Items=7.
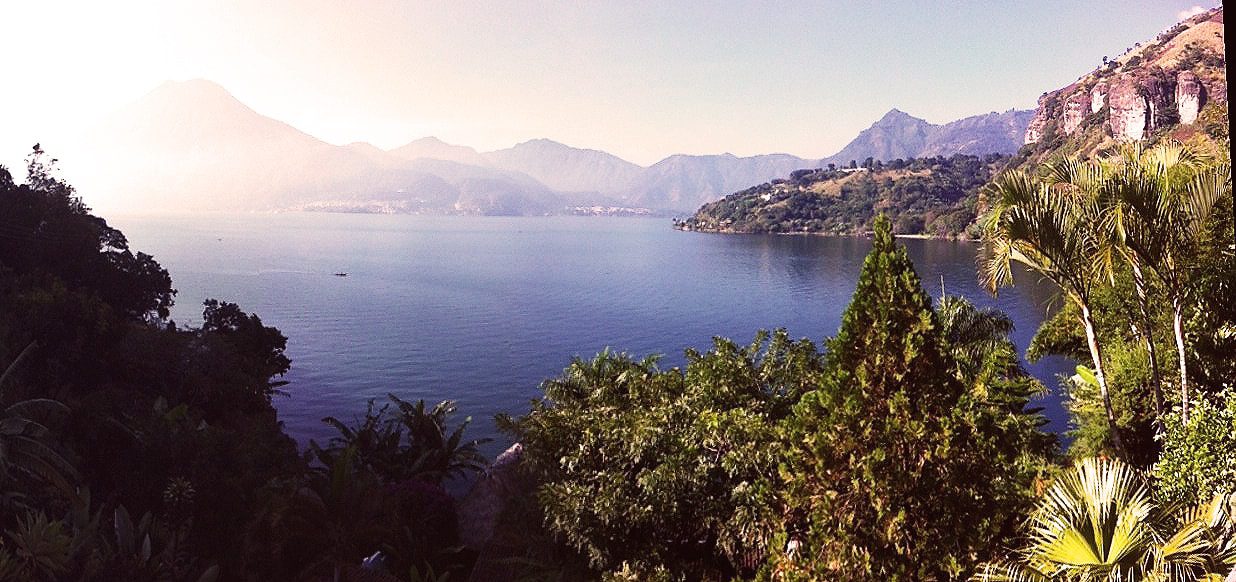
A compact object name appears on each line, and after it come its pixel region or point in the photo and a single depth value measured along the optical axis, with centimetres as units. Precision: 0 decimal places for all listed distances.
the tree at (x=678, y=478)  1129
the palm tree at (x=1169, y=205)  966
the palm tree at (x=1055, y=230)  1039
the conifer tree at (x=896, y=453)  850
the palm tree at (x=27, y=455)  1536
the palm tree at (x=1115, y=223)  998
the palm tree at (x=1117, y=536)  643
